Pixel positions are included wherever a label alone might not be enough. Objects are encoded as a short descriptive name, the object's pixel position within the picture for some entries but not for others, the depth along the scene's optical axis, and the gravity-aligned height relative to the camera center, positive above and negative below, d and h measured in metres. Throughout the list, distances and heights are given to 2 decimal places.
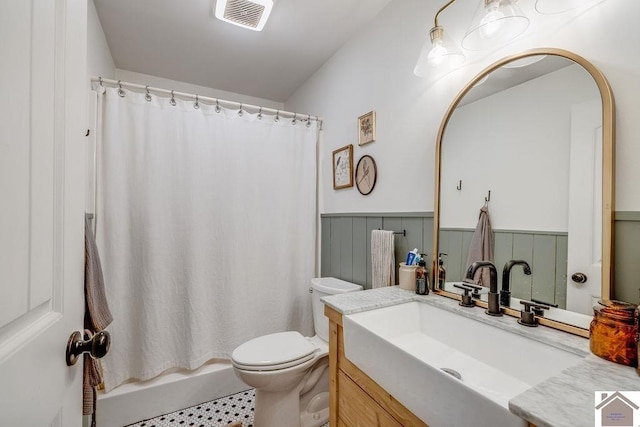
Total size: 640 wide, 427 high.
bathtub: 1.52 -1.10
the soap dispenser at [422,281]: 1.23 -0.30
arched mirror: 0.81 +0.13
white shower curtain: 1.61 -0.11
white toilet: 1.33 -0.84
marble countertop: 0.48 -0.34
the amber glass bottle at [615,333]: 0.63 -0.27
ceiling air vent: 1.50 +1.15
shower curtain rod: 1.58 +0.75
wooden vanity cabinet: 0.84 -0.64
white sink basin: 0.61 -0.44
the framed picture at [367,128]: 1.66 +0.54
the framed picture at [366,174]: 1.68 +0.25
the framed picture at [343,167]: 1.87 +0.33
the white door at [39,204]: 0.36 +0.01
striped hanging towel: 1.48 -0.24
